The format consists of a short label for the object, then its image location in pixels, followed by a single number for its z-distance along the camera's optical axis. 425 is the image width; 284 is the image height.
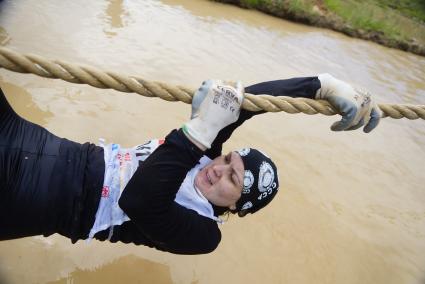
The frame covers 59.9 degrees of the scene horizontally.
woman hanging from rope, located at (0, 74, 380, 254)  1.18
